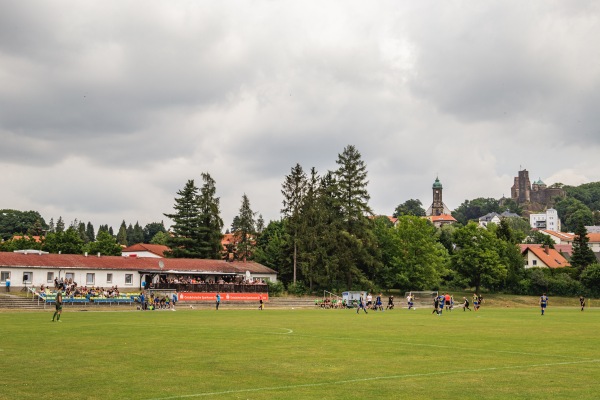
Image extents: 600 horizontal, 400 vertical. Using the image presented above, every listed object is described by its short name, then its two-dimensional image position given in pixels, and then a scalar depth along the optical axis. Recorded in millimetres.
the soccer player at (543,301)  57688
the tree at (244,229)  114062
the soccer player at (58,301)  39000
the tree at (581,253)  113438
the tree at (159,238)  181462
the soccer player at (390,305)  70681
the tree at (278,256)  100250
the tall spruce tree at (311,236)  92125
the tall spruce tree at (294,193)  98312
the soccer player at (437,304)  55438
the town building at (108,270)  72250
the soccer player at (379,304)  65188
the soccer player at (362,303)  59331
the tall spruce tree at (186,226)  107625
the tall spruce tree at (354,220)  92562
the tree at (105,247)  122262
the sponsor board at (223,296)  70688
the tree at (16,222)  184500
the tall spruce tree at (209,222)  108500
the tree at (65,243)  111625
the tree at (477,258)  101875
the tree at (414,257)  95500
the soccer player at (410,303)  72062
